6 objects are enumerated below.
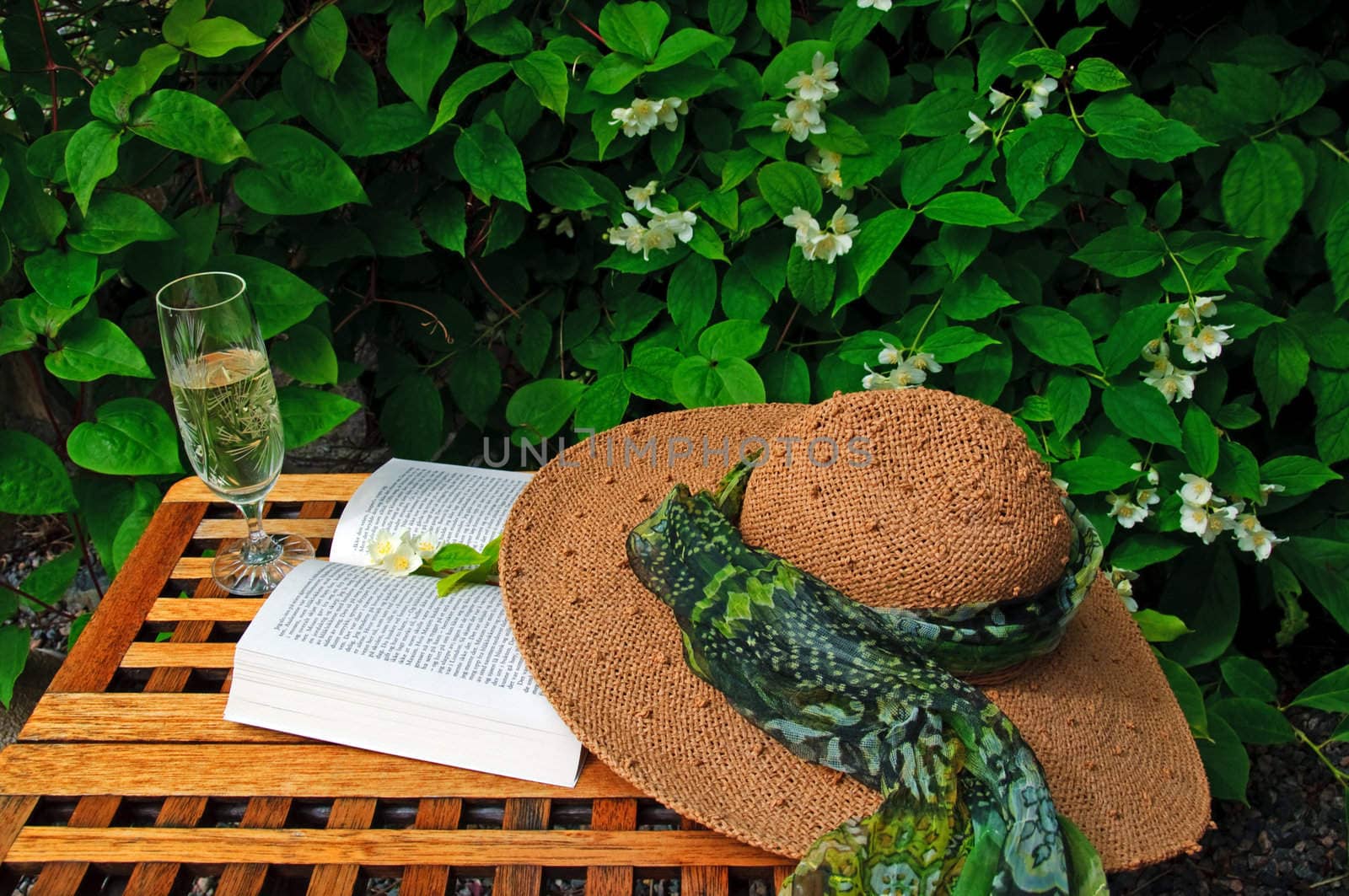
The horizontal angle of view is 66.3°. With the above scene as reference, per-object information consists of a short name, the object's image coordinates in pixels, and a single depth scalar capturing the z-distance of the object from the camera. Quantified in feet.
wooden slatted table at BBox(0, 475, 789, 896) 2.70
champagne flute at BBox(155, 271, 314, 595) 3.31
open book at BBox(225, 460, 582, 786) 2.98
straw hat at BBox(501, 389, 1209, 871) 2.63
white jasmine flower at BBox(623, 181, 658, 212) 5.00
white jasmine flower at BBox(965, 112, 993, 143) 4.55
